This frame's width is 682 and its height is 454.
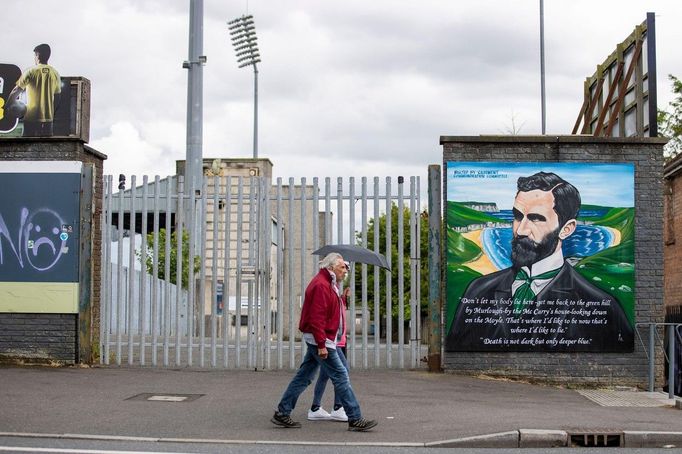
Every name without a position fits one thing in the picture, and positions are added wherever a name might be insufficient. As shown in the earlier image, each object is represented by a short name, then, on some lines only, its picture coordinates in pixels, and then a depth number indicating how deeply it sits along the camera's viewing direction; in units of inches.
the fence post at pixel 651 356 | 543.5
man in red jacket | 378.3
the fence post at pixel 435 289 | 560.4
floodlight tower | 2094.0
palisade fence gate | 561.6
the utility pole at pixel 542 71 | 1037.2
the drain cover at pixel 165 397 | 453.7
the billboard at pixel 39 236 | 579.5
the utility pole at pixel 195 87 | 1199.6
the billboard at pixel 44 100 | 585.0
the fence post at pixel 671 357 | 502.0
